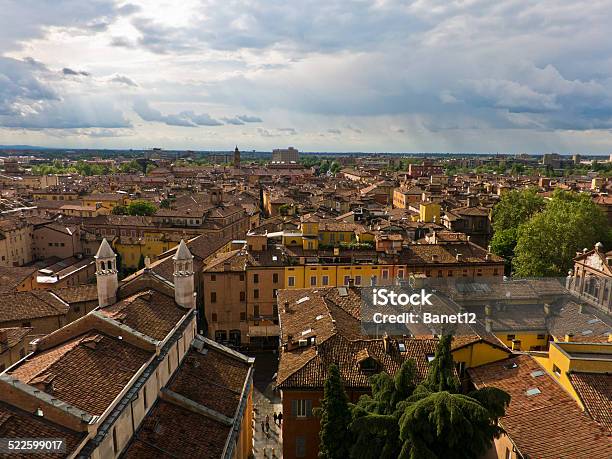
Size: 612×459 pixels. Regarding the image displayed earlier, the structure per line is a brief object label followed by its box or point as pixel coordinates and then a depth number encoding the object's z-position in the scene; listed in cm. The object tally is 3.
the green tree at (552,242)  5844
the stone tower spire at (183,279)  2898
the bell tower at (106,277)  2756
